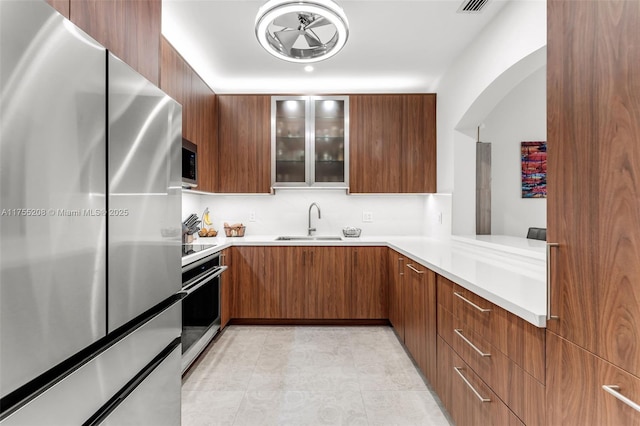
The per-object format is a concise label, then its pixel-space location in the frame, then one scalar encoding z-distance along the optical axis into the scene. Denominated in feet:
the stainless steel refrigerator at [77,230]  2.11
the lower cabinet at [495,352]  3.48
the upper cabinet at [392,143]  11.68
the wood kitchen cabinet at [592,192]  2.40
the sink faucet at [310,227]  12.57
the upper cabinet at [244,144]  11.68
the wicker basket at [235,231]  12.03
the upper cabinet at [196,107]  7.72
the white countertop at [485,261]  3.90
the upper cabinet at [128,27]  3.34
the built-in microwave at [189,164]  8.29
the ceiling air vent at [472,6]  6.97
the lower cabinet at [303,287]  10.77
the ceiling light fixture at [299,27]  5.70
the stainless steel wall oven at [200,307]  7.19
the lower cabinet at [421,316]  6.54
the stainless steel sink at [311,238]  12.05
